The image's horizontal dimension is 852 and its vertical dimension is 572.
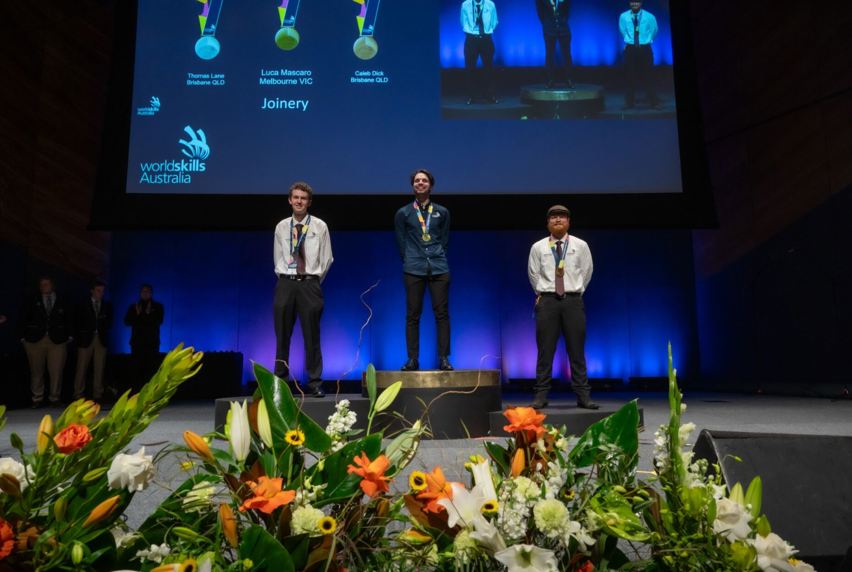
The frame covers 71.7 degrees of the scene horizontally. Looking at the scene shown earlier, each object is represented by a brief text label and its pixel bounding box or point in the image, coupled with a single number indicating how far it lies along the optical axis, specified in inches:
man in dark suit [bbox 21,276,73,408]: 235.0
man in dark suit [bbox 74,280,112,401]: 247.1
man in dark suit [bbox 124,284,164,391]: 256.5
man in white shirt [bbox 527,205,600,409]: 151.1
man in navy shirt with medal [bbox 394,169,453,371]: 160.6
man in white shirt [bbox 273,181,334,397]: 153.7
